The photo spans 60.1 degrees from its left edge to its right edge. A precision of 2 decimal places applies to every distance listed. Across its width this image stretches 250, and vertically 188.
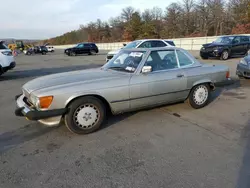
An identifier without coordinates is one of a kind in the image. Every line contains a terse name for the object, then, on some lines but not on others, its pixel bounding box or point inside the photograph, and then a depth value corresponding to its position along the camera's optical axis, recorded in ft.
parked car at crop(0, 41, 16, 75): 31.90
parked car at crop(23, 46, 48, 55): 122.38
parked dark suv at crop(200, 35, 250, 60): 48.63
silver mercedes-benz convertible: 11.74
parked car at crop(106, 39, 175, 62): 44.65
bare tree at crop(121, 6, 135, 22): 235.40
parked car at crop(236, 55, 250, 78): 24.44
